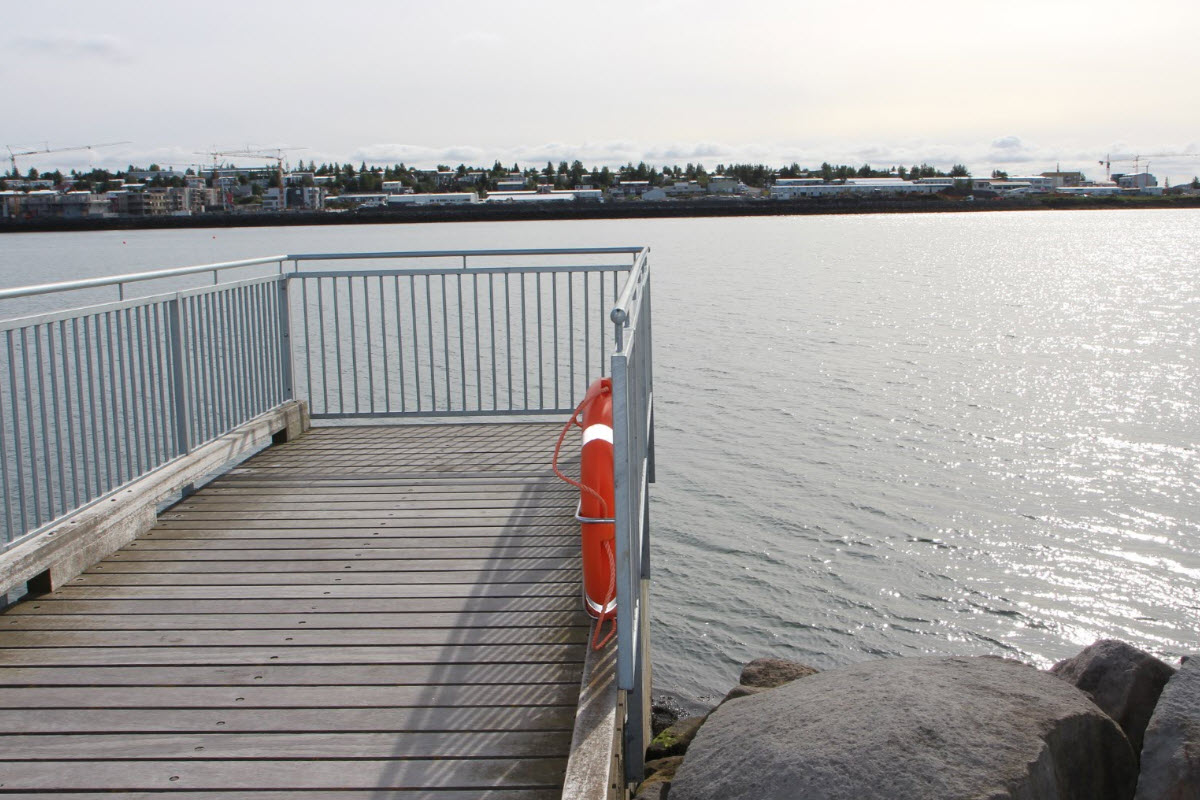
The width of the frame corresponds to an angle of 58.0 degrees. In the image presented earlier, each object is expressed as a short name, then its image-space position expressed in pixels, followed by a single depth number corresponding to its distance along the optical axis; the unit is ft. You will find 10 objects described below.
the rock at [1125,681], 18.16
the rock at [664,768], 17.53
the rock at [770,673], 24.36
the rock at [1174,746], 14.42
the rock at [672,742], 21.33
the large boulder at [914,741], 12.48
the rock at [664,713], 28.68
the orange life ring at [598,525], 14.80
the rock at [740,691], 22.25
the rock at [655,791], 16.02
